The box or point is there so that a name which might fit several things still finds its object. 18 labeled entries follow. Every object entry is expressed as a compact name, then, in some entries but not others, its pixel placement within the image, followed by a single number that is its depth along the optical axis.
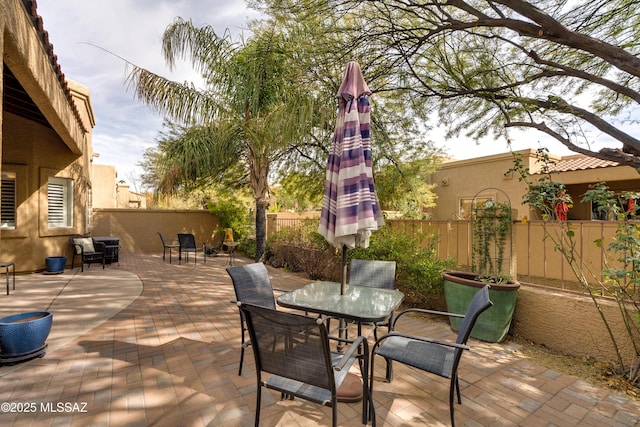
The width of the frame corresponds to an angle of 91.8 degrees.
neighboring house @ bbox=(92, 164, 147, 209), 17.55
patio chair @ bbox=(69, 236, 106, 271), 8.45
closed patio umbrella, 2.86
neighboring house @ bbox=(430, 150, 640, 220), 8.03
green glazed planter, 3.92
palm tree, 7.95
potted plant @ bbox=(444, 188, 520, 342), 3.95
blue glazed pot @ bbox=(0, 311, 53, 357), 3.14
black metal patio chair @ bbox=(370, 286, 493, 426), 2.22
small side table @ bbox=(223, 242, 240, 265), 10.61
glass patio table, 2.47
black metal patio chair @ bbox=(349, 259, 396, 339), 3.78
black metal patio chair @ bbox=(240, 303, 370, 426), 1.78
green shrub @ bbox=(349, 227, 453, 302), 5.01
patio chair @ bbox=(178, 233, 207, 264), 10.09
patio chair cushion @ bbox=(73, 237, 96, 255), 8.48
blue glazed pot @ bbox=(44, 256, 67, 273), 7.81
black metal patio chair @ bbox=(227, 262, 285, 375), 3.08
